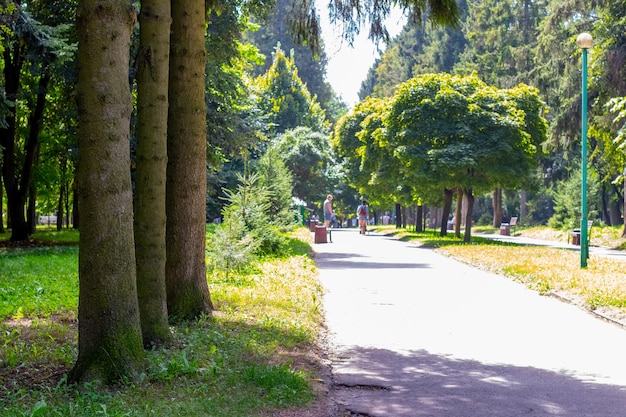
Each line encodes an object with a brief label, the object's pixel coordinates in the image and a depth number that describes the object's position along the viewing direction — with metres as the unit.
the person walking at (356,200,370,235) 44.53
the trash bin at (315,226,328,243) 34.12
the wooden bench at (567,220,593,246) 35.16
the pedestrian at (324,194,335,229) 36.17
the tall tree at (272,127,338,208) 62.72
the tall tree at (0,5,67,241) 18.58
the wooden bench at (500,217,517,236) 50.59
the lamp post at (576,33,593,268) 18.05
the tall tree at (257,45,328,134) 70.81
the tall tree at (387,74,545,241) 30.39
